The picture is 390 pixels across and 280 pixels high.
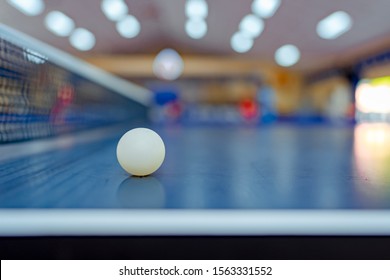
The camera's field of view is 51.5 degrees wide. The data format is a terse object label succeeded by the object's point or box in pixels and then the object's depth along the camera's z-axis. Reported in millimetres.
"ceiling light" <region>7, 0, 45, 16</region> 8791
